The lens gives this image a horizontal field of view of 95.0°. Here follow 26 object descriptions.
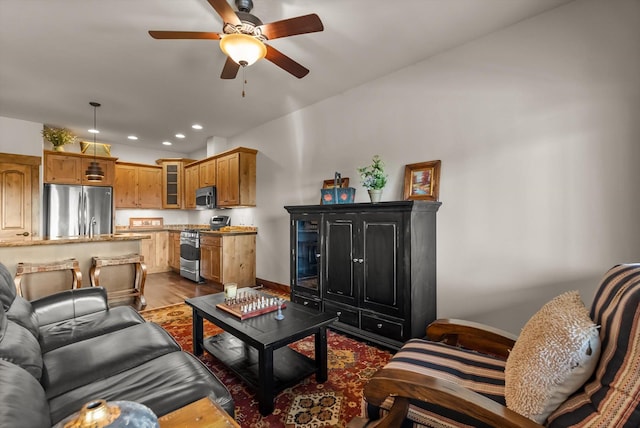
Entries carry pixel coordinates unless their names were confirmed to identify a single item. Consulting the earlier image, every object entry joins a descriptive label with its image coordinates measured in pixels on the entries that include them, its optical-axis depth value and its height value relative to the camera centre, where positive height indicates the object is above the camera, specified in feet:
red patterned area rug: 5.79 -4.03
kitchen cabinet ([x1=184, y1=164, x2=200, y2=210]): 20.30 +2.23
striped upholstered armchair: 3.01 -1.99
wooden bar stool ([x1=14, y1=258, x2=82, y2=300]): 10.33 -2.35
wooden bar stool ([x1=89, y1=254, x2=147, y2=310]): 11.96 -2.57
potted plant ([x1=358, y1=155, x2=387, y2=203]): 9.78 +1.10
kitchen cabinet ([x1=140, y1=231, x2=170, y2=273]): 20.24 -2.54
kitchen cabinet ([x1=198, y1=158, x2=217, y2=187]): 18.43 +2.79
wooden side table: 2.83 -2.03
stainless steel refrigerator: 16.47 +0.36
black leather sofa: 3.36 -2.57
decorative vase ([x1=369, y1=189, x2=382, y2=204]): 9.78 +0.64
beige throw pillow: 3.32 -1.77
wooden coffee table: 5.88 -3.08
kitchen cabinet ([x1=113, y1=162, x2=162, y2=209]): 20.36 +2.14
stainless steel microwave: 18.21 +1.13
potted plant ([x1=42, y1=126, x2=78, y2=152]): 16.40 +4.50
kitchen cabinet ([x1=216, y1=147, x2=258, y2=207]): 16.26 +2.15
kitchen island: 10.64 -1.32
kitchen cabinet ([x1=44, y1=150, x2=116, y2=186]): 16.71 +2.88
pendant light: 15.35 +2.30
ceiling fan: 6.15 +4.02
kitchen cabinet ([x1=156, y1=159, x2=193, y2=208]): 21.95 +2.44
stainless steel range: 17.29 -2.40
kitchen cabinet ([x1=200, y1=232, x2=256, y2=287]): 15.49 -2.35
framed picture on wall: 9.48 +1.11
